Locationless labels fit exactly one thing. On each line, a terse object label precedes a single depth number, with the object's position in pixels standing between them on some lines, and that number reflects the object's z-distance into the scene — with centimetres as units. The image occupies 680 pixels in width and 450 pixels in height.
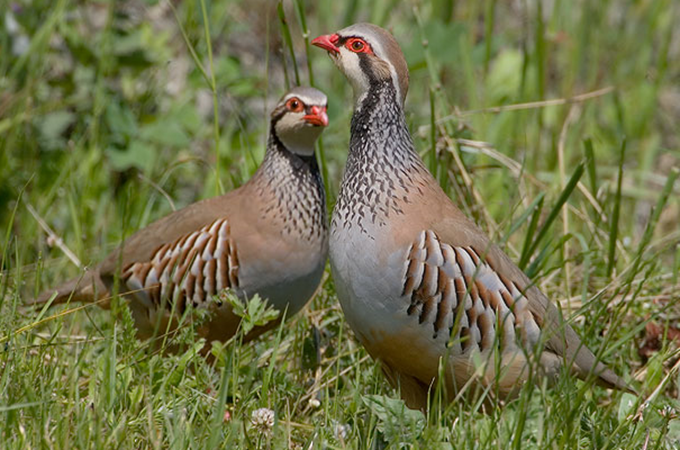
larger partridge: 711
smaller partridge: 874
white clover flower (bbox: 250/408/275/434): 648
